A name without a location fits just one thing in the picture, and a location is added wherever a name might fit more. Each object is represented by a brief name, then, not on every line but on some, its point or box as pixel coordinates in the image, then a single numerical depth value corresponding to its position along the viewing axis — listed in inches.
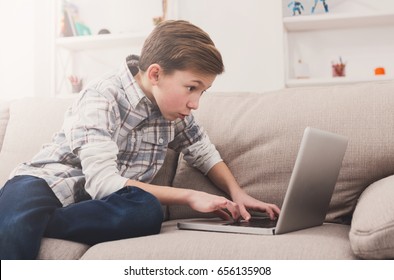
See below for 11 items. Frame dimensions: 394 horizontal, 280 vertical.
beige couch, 34.2
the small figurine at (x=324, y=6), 106.8
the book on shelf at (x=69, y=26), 114.9
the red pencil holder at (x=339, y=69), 105.7
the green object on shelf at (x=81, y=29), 116.3
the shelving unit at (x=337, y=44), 103.3
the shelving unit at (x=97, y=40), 114.0
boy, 39.2
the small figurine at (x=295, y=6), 107.4
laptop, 37.7
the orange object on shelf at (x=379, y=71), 102.9
